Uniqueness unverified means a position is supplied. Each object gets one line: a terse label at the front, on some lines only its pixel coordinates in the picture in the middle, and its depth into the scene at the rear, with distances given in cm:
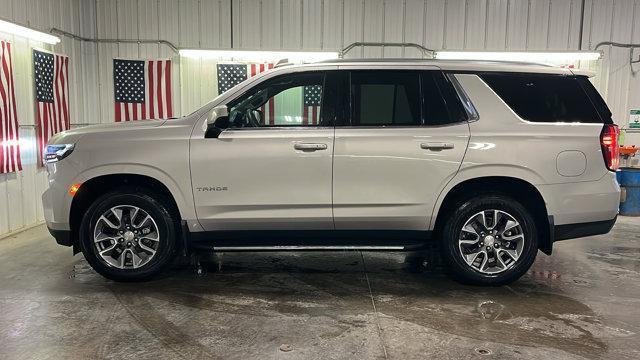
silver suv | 401
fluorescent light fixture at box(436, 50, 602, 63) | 812
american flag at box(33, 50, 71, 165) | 681
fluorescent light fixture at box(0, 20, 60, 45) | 575
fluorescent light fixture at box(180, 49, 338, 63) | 809
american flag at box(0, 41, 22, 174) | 601
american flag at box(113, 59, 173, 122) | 853
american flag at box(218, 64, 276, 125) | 858
